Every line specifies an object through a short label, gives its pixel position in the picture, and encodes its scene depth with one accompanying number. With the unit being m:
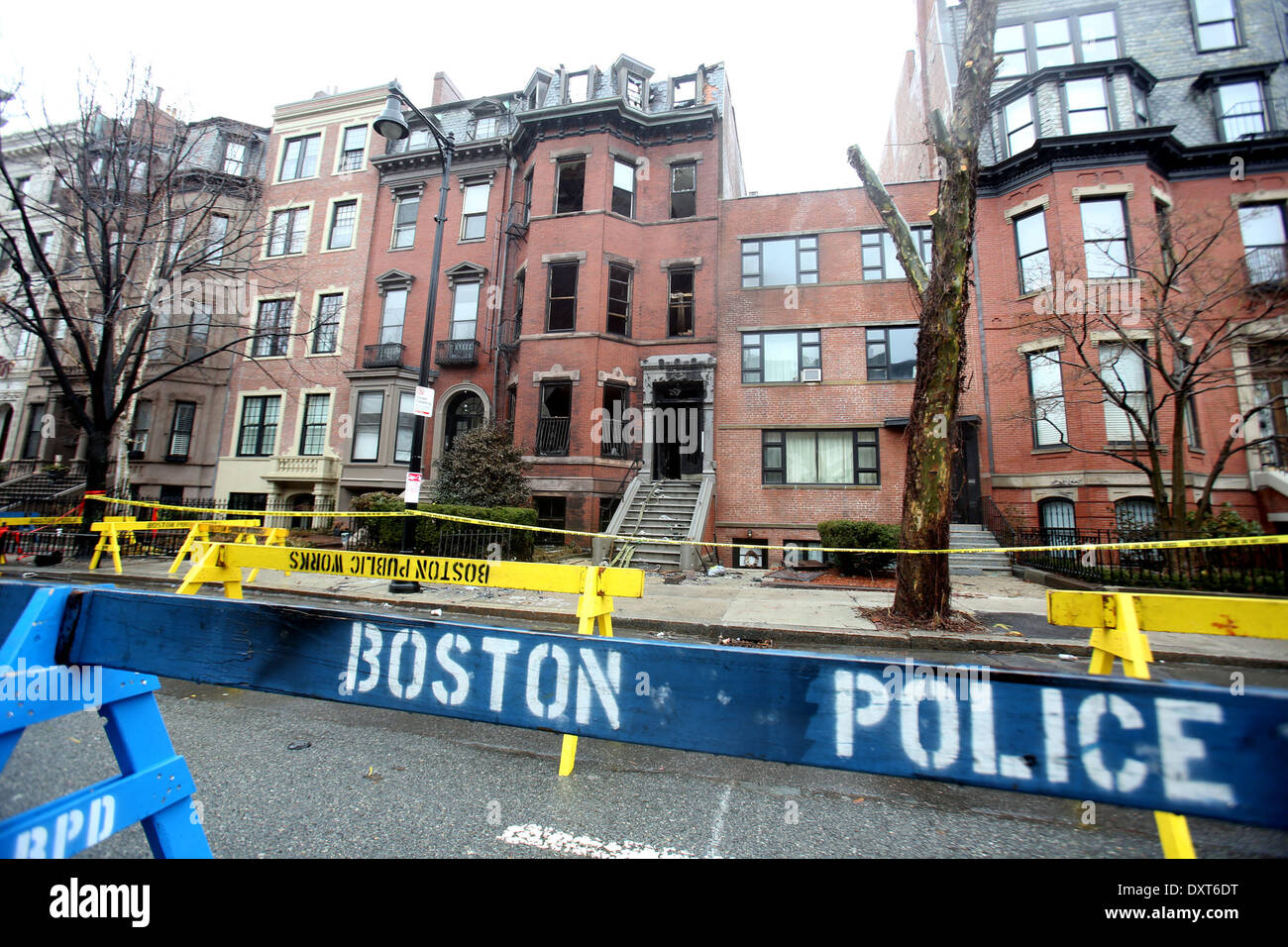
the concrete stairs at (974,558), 14.22
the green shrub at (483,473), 14.93
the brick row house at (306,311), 21.31
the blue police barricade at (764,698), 1.22
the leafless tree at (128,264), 12.97
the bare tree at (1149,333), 14.06
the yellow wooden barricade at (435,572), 4.35
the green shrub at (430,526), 12.72
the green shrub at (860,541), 12.99
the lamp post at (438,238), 9.64
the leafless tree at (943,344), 7.68
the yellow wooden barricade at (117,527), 10.08
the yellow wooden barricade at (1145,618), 2.86
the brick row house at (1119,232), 14.61
